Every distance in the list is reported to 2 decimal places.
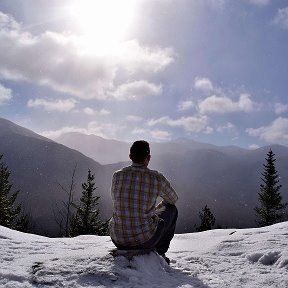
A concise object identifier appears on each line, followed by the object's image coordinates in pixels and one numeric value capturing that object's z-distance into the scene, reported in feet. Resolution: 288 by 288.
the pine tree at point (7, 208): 118.21
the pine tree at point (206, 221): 112.68
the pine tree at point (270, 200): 153.79
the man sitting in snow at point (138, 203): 17.75
